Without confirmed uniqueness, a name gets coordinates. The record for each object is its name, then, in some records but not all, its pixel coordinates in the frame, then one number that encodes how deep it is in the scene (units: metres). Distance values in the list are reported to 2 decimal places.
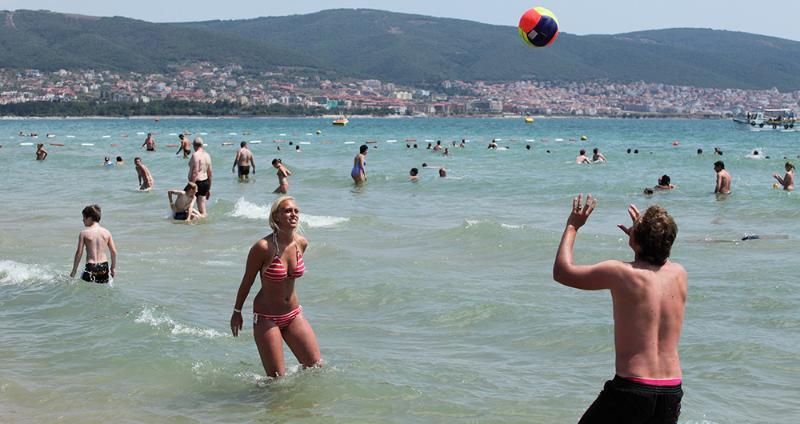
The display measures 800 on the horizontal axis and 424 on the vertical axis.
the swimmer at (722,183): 21.47
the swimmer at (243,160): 26.53
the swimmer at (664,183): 22.64
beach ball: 11.68
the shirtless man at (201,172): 16.58
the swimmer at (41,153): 34.28
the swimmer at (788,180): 22.13
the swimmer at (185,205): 16.06
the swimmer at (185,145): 30.41
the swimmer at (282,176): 21.53
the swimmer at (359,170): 25.12
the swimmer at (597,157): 34.72
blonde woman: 5.80
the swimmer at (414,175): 25.47
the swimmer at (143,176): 22.06
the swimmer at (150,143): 39.16
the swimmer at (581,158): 33.38
